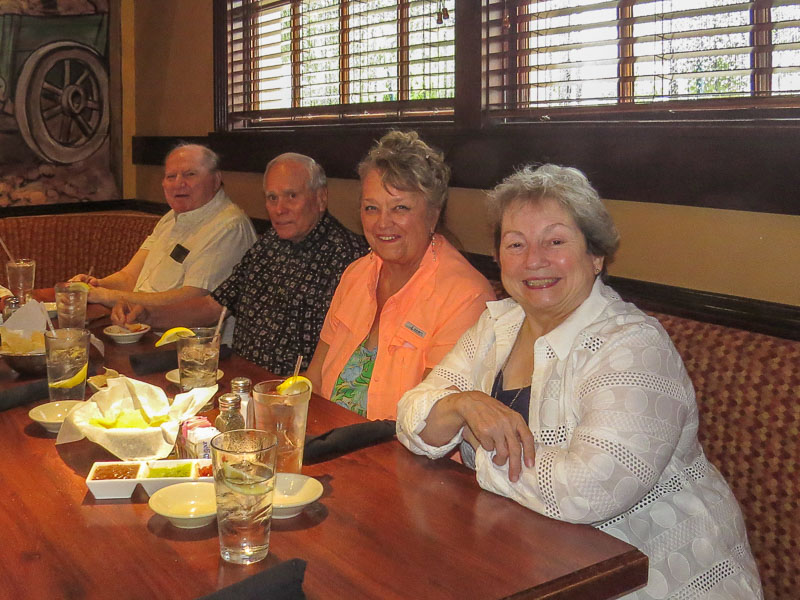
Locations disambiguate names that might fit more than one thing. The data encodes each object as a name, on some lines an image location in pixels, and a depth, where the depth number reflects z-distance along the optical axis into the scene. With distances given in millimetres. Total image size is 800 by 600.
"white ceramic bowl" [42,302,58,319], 2770
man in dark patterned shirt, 2875
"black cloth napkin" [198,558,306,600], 1021
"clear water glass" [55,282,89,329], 2393
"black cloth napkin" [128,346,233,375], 2070
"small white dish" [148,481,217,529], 1245
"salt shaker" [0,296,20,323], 2539
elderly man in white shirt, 3459
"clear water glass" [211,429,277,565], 1153
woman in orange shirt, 2199
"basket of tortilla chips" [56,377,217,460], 1508
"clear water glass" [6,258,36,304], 2787
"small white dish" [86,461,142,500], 1354
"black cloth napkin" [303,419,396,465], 1535
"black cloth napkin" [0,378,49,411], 1829
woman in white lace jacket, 1417
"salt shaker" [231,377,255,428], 1561
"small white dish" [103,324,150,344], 2400
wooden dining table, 1100
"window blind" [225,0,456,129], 3148
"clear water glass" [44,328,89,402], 1779
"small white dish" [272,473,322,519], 1288
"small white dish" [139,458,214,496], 1367
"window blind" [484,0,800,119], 2104
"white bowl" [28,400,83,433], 1660
